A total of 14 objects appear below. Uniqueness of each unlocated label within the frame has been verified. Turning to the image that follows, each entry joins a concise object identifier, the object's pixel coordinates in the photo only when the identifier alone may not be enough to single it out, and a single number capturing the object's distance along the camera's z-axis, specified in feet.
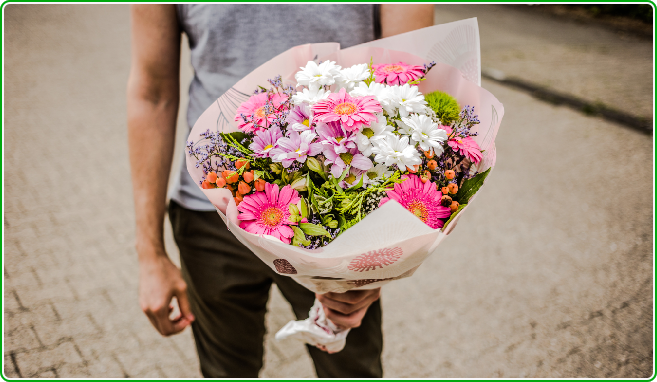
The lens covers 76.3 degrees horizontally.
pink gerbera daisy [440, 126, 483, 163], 3.15
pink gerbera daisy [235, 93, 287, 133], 3.22
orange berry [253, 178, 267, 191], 3.10
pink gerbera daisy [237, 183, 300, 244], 3.04
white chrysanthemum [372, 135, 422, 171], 2.90
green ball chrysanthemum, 3.43
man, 4.43
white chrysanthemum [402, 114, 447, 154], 3.01
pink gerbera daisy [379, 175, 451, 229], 3.01
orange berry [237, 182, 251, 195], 3.08
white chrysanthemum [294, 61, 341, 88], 3.25
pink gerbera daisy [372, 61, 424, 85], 3.44
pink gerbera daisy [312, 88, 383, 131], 2.95
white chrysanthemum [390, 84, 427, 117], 3.11
